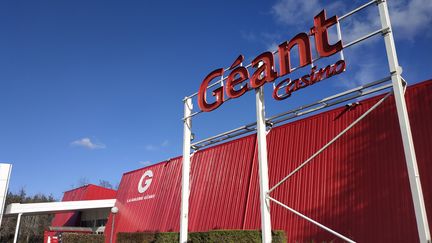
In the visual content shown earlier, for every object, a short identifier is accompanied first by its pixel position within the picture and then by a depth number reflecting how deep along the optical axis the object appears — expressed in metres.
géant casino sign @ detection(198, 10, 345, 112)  10.45
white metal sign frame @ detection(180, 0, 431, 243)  7.55
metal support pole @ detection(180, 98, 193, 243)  13.12
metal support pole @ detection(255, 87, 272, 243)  10.05
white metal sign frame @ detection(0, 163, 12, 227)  18.11
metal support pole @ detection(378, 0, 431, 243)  7.30
